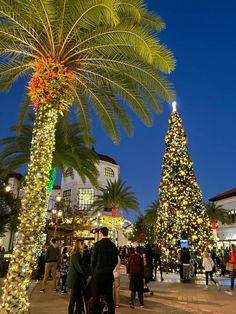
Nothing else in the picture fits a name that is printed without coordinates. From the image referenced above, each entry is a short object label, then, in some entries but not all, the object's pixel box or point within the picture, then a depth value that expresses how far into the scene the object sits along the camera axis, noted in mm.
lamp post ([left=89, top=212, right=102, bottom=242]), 30513
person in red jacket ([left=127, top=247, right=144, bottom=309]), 6864
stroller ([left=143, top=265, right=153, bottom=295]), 8688
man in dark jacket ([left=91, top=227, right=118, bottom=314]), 4577
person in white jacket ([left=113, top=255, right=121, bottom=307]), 6695
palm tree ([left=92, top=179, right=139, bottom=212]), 28270
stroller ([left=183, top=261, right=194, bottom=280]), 12624
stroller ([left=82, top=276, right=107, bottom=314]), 5536
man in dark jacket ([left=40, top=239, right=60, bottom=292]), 8985
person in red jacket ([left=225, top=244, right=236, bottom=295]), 9314
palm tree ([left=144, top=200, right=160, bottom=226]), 31152
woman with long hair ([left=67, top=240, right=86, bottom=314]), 5163
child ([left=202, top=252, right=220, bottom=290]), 10630
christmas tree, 16390
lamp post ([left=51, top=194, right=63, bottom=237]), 16136
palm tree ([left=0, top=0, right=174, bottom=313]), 5362
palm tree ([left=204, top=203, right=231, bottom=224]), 33314
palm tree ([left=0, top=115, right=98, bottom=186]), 13798
